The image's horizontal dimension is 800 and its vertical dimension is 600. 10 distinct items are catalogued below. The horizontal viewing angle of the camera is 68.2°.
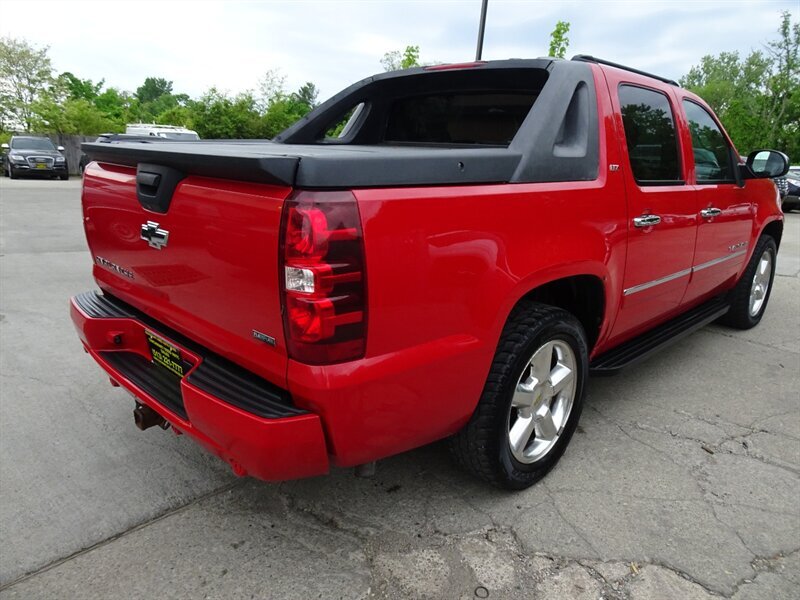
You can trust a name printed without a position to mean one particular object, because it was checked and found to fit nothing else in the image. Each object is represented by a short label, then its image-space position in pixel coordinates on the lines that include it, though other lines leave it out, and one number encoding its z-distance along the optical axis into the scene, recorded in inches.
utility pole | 499.3
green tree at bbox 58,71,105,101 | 2196.4
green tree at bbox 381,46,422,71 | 826.2
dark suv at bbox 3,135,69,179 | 869.8
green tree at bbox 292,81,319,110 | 3080.7
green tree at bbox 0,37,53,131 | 1499.8
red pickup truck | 69.6
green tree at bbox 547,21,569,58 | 734.5
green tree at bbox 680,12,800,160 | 1074.7
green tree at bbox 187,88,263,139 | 1143.0
